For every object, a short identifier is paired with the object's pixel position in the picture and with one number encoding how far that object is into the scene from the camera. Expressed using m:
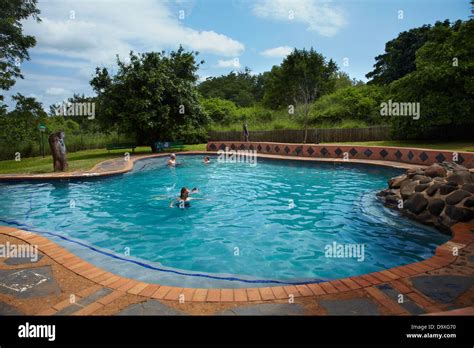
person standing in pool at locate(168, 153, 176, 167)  15.61
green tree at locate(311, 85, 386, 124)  27.95
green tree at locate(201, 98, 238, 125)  35.09
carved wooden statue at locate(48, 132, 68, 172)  12.75
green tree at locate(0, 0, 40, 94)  18.02
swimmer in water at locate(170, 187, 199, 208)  8.50
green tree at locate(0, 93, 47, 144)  19.89
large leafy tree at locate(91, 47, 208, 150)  20.23
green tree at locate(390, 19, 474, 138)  15.99
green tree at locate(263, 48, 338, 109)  41.72
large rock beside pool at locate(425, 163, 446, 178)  7.84
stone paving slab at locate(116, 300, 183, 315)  2.80
